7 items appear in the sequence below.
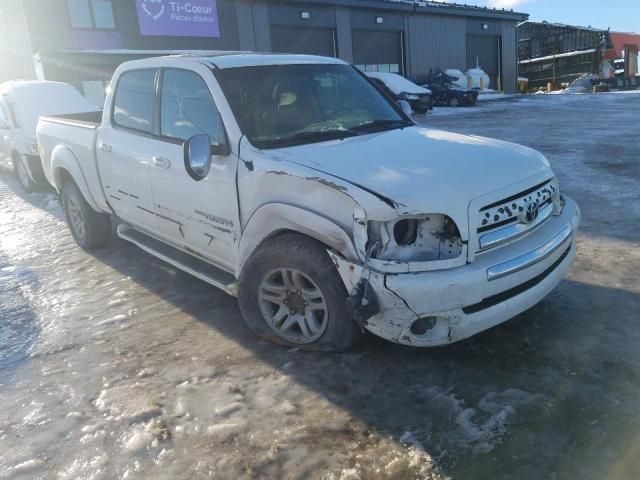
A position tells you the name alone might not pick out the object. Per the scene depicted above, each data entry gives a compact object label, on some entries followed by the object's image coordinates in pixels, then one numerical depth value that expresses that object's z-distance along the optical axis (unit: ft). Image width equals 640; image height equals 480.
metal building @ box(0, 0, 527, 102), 60.75
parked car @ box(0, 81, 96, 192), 30.32
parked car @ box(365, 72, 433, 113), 74.90
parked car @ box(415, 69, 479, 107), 87.45
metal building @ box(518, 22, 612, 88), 139.44
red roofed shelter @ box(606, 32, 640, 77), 141.38
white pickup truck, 9.33
